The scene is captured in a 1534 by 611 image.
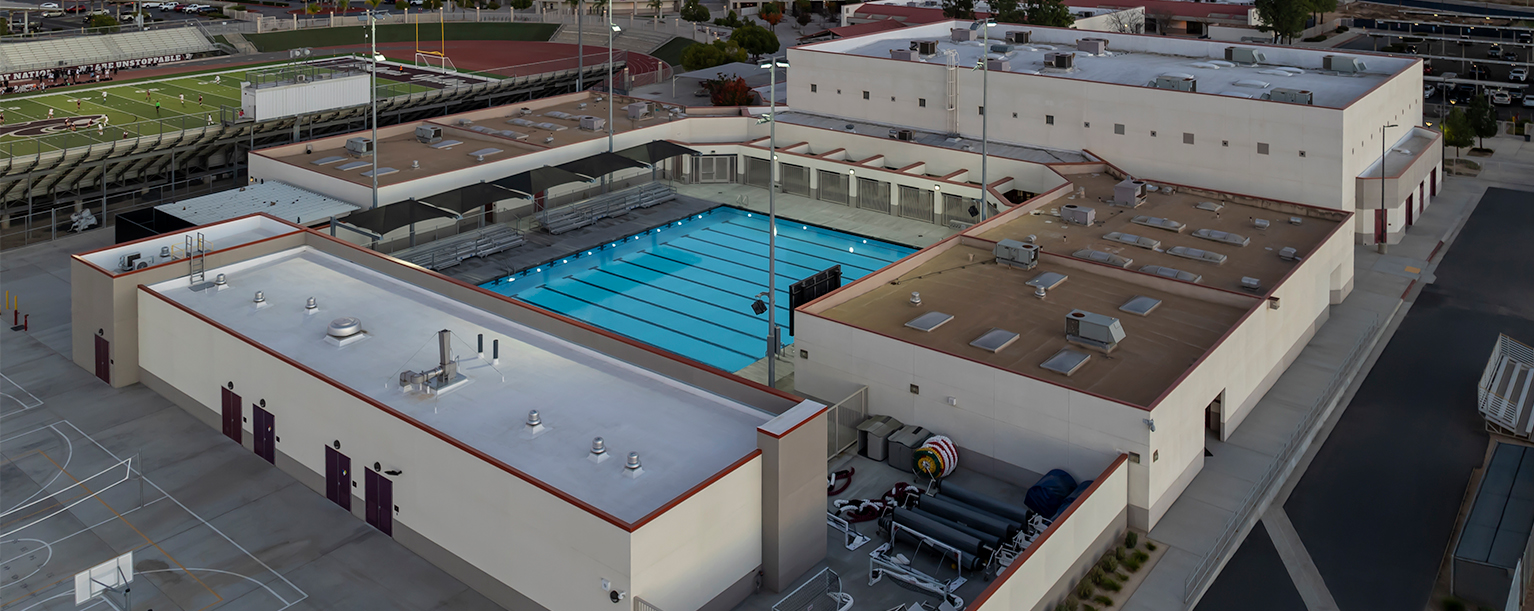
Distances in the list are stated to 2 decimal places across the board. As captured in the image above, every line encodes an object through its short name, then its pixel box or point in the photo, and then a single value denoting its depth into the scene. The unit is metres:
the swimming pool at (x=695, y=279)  39.28
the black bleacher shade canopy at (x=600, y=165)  49.77
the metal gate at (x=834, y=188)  51.81
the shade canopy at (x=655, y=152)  52.47
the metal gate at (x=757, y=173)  54.31
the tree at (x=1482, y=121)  60.12
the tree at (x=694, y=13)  105.19
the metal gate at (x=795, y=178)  53.06
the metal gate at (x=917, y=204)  49.09
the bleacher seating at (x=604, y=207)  48.62
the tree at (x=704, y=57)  83.19
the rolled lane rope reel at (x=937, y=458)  27.56
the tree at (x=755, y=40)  88.88
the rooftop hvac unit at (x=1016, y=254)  35.50
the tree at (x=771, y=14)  108.75
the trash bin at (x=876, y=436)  28.92
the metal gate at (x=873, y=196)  50.44
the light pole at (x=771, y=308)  29.71
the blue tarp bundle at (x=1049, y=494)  25.59
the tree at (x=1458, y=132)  58.72
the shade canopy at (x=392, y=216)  42.16
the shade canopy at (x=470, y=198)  45.12
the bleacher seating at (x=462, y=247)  43.56
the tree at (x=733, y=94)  67.06
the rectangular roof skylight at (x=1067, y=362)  28.02
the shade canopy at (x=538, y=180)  47.25
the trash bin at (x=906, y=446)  28.39
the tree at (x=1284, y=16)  82.19
